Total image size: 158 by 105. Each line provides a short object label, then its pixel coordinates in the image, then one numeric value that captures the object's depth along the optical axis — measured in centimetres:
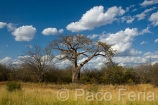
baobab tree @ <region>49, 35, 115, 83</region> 3188
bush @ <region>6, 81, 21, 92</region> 1356
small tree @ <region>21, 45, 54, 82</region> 3067
